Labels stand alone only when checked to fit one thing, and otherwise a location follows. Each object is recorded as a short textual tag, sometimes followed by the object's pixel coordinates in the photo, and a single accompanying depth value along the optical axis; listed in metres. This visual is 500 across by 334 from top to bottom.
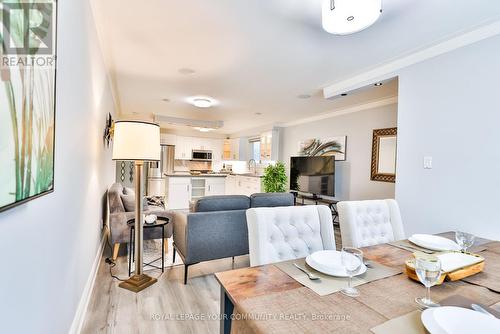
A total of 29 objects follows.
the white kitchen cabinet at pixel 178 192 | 6.32
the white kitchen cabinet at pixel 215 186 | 7.03
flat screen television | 4.83
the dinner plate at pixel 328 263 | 1.05
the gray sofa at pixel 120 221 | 2.87
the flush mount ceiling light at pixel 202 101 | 4.50
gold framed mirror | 3.95
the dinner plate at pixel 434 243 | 1.40
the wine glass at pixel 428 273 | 0.87
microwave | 8.29
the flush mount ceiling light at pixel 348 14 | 1.50
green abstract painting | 0.69
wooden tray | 1.04
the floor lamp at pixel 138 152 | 2.19
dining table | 0.76
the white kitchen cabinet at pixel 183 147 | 8.01
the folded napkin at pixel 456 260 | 1.09
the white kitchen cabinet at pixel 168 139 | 7.83
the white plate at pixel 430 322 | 0.68
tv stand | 4.79
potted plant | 5.47
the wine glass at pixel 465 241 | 1.41
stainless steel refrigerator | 7.57
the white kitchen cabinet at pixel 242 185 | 6.41
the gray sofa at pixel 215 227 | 2.43
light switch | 2.41
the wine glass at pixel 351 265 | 0.93
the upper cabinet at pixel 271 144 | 6.53
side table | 2.60
